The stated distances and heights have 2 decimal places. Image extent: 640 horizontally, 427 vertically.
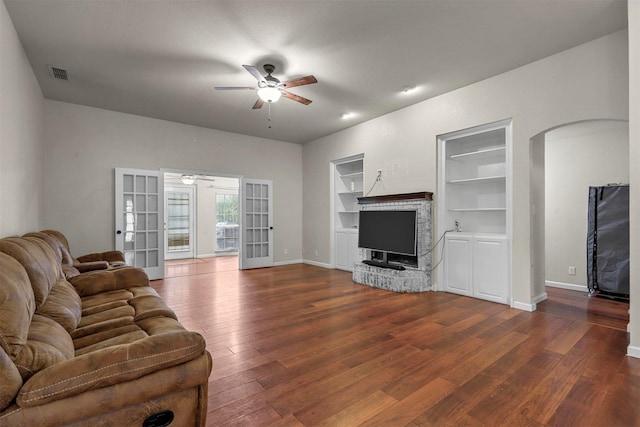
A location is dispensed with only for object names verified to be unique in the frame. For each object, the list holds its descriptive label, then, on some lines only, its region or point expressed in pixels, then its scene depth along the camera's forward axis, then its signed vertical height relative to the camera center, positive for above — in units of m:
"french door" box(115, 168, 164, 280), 5.45 -0.02
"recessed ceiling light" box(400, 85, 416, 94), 4.45 +1.92
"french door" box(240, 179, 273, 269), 6.95 -0.17
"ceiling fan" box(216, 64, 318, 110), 3.42 +1.56
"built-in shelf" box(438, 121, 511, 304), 4.14 +0.09
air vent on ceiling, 3.87 +1.92
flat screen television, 4.91 -0.26
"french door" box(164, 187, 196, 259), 8.88 -0.16
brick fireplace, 4.70 -0.86
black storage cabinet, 4.41 -0.39
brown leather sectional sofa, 1.12 -0.64
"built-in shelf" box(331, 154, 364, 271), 6.68 +0.34
